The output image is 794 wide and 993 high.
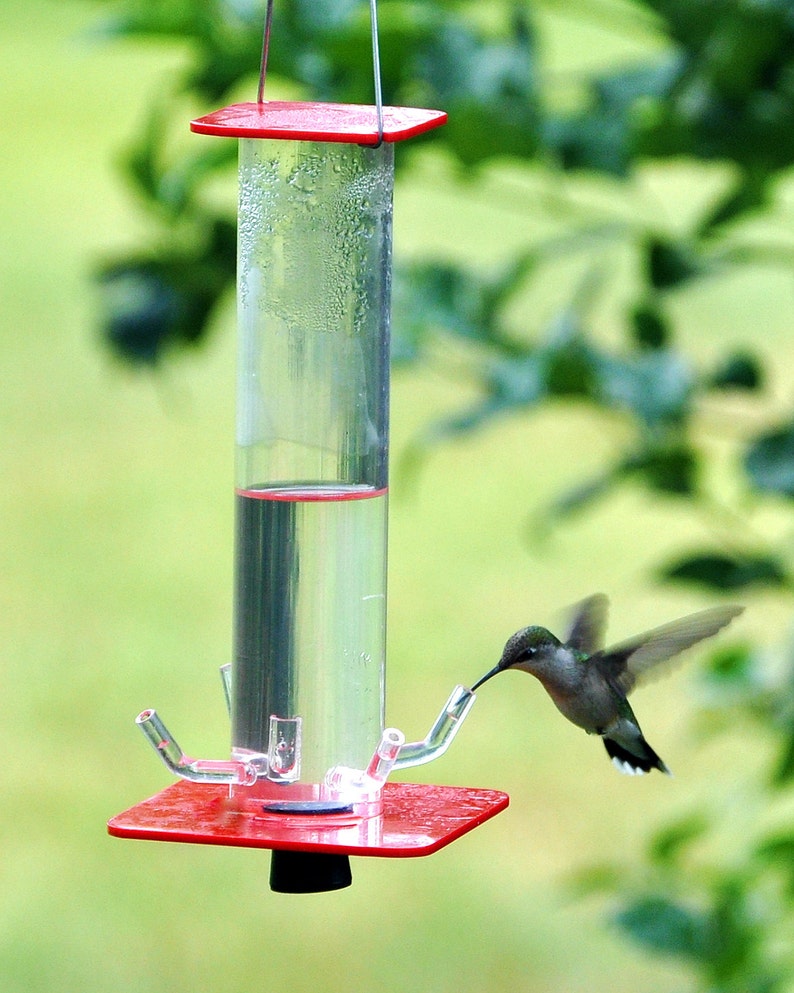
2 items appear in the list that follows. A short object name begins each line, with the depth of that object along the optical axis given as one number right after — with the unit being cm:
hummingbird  471
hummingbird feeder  426
